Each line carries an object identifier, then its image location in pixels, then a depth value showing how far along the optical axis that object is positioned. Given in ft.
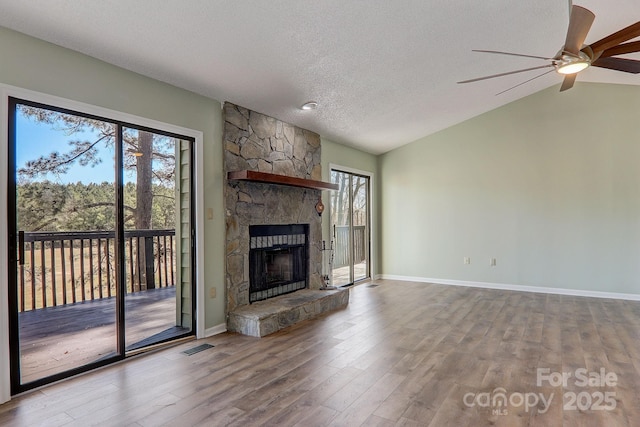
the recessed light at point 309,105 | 14.21
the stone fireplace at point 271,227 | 13.30
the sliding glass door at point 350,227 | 20.40
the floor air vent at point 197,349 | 10.81
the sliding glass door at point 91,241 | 8.56
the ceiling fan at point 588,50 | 7.70
